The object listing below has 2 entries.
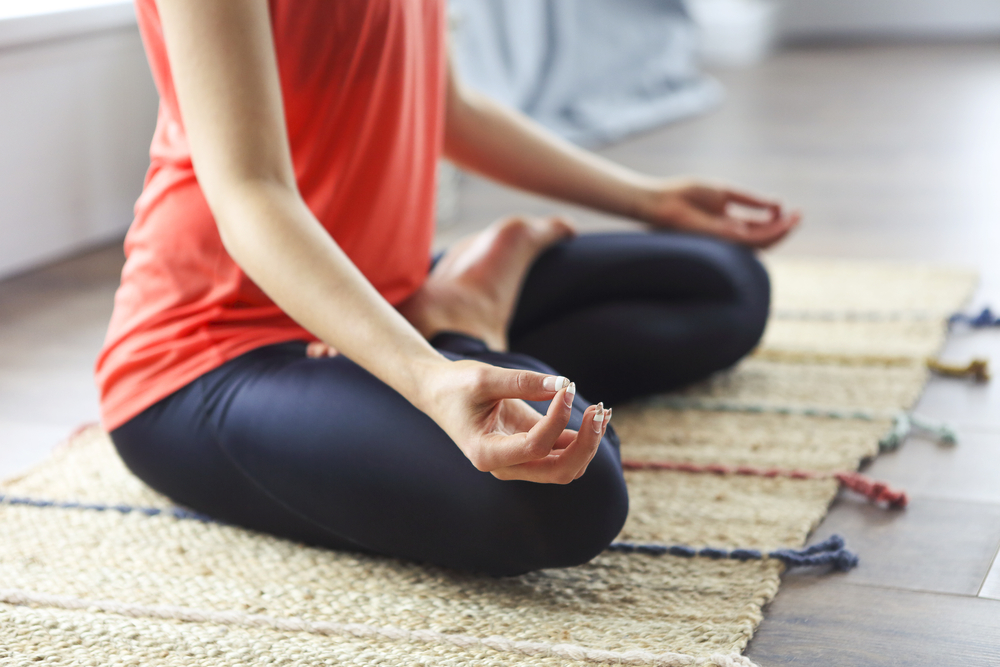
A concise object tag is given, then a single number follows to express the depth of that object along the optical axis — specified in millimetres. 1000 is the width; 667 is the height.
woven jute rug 2185
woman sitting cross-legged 2166
